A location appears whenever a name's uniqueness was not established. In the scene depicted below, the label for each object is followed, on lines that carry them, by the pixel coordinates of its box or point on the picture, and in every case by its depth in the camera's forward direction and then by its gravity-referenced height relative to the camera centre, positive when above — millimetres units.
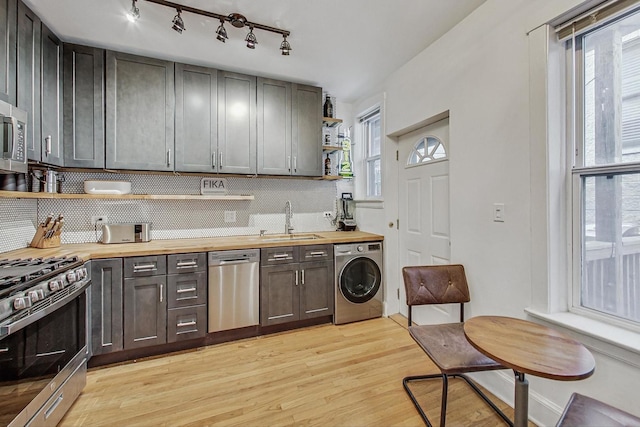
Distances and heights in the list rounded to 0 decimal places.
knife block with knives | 2391 -171
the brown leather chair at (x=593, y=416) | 1004 -764
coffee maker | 3635 -9
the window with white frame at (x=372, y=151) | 3564 +814
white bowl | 2557 +252
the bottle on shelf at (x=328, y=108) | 3471 +1311
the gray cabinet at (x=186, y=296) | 2410 -732
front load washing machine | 3008 -774
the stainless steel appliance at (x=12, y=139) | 1631 +458
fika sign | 3111 +313
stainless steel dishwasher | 2551 -718
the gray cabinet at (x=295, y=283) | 2746 -728
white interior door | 2508 +148
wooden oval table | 1058 -595
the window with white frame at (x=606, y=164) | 1380 +242
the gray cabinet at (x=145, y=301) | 2279 -736
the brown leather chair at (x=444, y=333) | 1468 -776
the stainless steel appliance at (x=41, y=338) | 1289 -679
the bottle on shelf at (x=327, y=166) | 3512 +587
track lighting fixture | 1936 +1446
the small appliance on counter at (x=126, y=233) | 2643 -183
